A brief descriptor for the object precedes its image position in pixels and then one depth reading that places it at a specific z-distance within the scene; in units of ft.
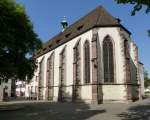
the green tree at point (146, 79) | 147.50
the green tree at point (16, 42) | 36.04
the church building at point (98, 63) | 52.05
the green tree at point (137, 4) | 19.55
